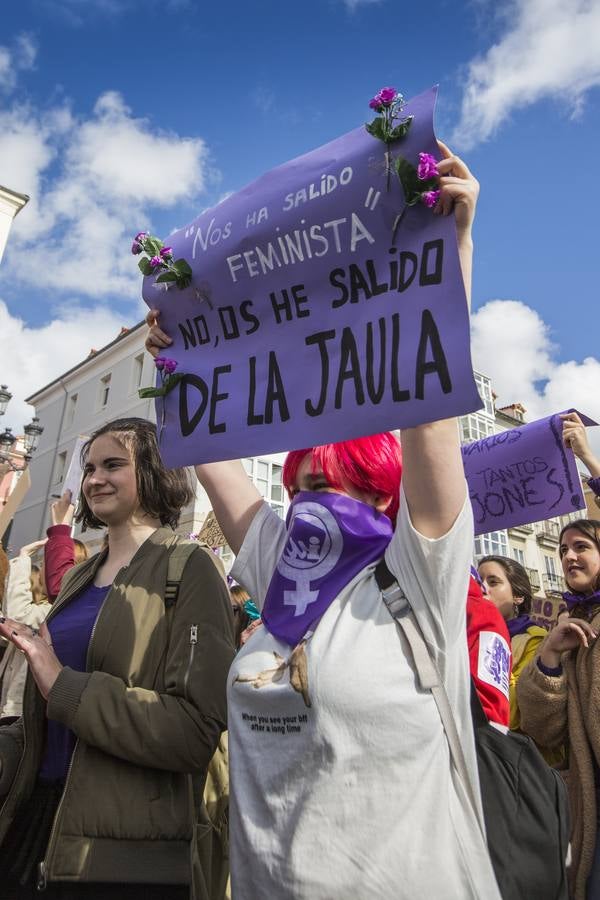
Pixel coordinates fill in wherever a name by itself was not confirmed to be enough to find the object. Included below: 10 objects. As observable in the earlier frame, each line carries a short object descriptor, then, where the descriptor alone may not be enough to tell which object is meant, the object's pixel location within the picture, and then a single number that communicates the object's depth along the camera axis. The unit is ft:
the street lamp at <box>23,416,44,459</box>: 42.70
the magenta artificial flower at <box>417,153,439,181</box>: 5.23
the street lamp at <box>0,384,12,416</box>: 42.76
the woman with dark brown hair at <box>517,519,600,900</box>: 8.54
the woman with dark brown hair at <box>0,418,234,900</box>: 5.88
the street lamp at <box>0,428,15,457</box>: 35.63
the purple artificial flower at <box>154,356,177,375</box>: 7.32
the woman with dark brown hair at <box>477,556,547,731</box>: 11.84
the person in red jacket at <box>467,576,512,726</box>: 5.31
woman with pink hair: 4.12
